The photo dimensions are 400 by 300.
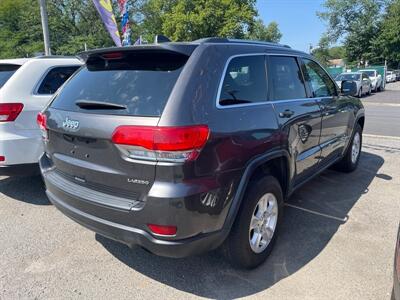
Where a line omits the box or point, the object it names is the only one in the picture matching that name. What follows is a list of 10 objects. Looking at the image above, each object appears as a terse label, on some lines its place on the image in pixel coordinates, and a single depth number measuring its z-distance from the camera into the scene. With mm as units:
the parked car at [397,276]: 1935
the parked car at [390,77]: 42606
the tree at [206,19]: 40156
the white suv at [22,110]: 4125
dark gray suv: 2352
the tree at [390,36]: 47438
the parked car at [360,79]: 21044
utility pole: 11852
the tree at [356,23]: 50312
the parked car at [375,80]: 25369
